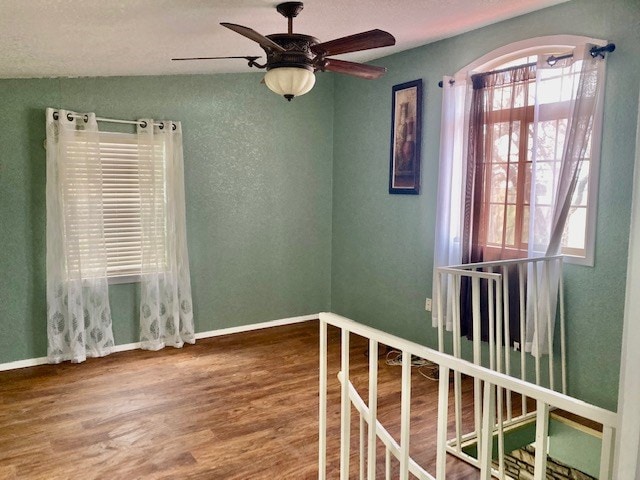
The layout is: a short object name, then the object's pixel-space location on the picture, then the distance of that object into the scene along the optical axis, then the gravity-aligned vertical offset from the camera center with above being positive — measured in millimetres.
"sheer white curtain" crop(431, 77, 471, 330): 3721 +165
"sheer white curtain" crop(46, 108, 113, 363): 3830 -320
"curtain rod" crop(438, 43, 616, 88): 2830 +856
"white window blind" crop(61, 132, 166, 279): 3904 -49
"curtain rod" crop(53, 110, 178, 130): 3826 +612
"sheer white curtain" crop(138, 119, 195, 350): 4180 -315
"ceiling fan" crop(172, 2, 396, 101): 2504 +749
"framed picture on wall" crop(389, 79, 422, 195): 4176 +521
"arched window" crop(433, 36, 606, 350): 2957 +303
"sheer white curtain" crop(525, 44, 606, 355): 2893 +207
